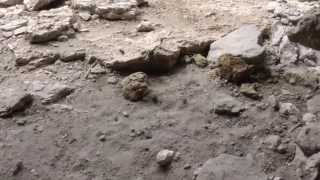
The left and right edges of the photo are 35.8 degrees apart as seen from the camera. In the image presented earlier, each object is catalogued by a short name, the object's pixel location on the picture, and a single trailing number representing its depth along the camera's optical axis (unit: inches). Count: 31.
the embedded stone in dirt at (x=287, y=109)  90.3
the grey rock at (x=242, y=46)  98.8
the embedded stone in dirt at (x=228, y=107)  90.7
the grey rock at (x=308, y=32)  105.0
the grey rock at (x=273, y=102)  91.7
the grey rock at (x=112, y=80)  98.5
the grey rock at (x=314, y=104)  90.6
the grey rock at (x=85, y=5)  119.4
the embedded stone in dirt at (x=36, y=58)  103.9
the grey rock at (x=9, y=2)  124.6
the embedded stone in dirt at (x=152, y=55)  100.3
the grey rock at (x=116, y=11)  117.0
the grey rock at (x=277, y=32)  108.6
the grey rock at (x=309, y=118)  87.8
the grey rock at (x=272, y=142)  83.5
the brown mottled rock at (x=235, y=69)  96.3
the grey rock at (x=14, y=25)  114.4
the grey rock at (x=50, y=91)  94.7
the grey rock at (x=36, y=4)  119.8
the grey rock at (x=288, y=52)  103.7
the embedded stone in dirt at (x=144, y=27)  112.5
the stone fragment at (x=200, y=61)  102.7
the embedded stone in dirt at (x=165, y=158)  80.9
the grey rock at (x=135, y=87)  93.7
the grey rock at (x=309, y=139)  78.7
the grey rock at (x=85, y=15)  117.5
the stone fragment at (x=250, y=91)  93.9
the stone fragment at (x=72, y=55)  104.0
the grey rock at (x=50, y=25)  107.7
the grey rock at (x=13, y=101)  90.8
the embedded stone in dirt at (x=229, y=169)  77.1
